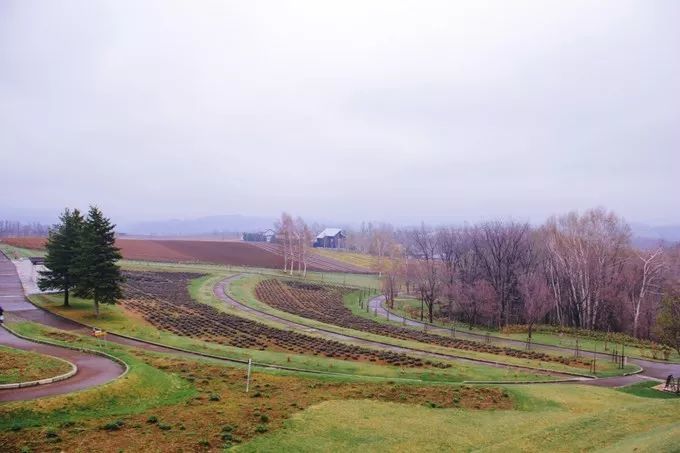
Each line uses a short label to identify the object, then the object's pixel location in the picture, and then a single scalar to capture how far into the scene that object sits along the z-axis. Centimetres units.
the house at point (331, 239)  15825
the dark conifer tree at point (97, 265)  3759
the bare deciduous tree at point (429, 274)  6314
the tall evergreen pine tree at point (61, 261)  4112
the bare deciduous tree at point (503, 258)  5935
